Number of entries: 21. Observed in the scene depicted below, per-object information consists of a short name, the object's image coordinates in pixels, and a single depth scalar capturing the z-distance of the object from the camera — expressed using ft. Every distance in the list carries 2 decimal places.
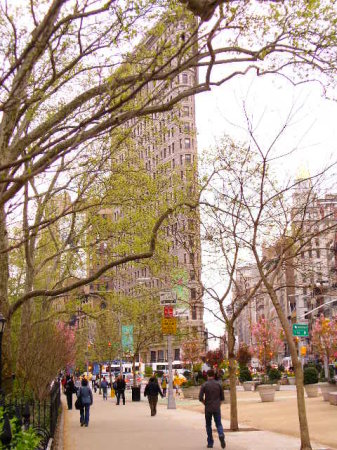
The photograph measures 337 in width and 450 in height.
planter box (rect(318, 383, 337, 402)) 104.93
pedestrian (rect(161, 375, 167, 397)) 150.95
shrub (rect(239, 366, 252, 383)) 178.50
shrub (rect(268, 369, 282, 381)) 163.71
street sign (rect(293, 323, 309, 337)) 113.09
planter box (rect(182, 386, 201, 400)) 131.16
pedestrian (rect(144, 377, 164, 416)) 88.43
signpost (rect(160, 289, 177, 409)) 107.34
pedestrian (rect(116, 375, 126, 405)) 127.53
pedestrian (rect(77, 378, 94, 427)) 73.41
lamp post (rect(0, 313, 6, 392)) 46.51
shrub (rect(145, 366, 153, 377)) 271.26
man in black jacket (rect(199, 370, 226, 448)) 47.42
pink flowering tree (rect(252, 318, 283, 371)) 255.09
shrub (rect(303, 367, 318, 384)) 115.24
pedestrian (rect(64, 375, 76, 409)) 120.70
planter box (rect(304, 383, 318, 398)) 104.88
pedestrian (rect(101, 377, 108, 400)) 157.79
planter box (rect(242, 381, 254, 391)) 152.56
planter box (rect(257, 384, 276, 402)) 102.94
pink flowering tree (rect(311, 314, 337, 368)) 209.81
